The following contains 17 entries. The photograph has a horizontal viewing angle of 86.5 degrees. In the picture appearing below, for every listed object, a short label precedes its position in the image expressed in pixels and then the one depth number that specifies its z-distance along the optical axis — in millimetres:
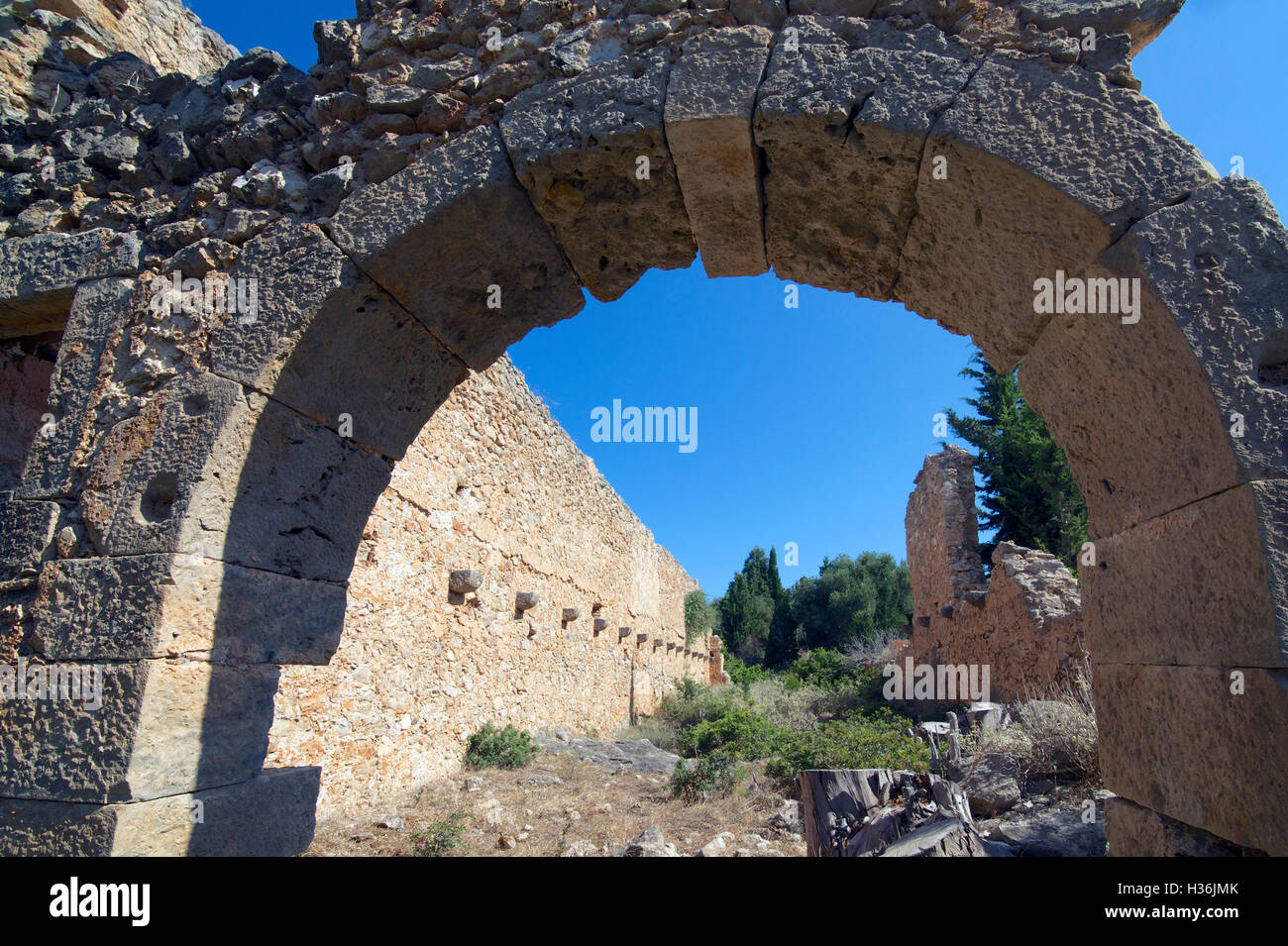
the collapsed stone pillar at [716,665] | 22812
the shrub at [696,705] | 11758
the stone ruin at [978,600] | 7457
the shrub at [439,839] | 4691
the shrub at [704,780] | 6441
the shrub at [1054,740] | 5109
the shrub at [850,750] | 6082
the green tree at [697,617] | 22188
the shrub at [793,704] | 10047
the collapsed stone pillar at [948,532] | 10242
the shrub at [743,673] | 21650
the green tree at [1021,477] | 12305
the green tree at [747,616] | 30625
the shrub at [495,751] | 7141
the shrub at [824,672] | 12617
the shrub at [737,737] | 7812
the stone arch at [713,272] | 1804
